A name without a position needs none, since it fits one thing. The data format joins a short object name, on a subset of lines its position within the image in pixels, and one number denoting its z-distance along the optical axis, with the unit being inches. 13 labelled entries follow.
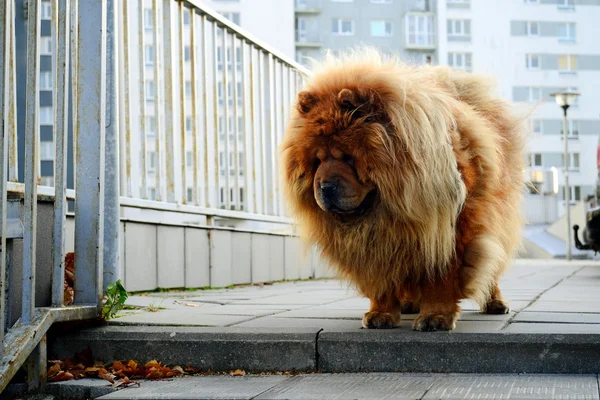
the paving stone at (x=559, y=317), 131.4
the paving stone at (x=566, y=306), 150.8
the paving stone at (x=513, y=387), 99.2
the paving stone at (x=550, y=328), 118.2
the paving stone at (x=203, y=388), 104.6
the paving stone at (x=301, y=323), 132.3
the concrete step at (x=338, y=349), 115.0
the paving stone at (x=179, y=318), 135.6
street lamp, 862.5
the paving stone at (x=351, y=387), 102.3
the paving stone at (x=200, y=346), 122.3
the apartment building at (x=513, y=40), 1979.6
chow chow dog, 129.4
